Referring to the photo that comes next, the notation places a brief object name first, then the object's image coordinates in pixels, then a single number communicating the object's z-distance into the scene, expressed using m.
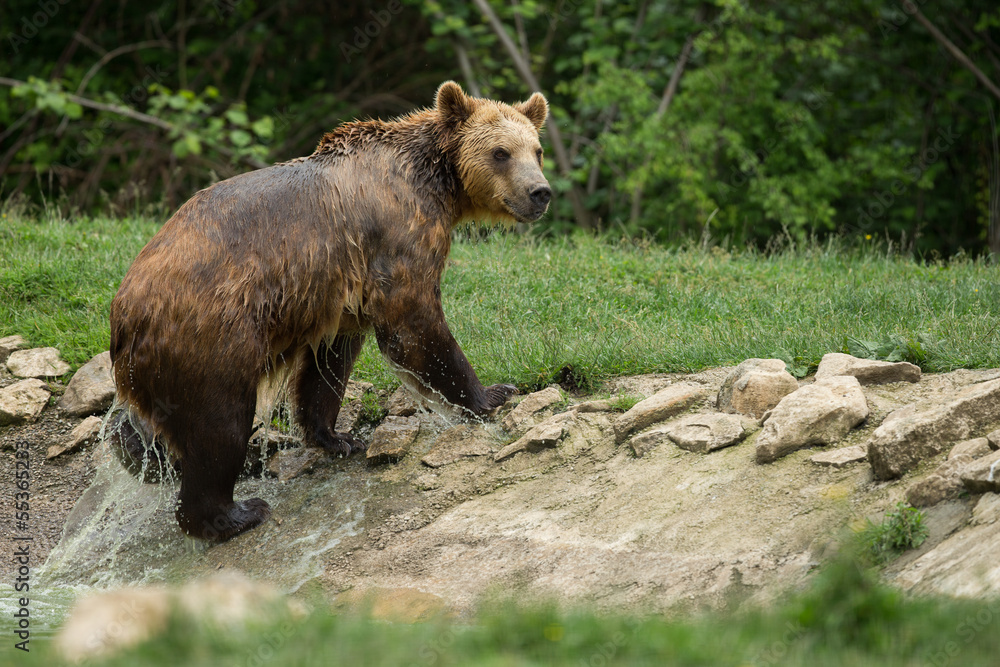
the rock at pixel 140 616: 6.07
